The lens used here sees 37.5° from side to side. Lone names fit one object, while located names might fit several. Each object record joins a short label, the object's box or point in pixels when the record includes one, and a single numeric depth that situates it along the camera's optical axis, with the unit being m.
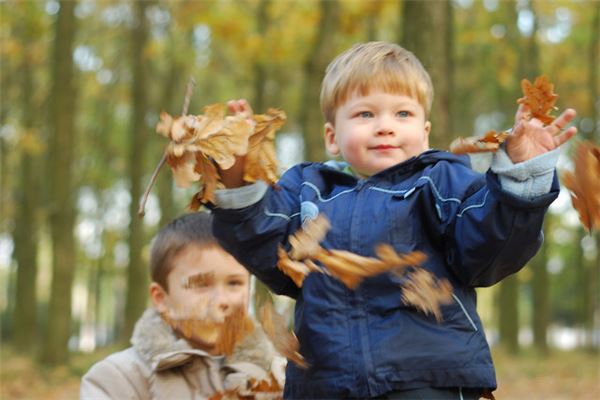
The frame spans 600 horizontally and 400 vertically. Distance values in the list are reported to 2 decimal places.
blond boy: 2.28
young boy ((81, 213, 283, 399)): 3.42
